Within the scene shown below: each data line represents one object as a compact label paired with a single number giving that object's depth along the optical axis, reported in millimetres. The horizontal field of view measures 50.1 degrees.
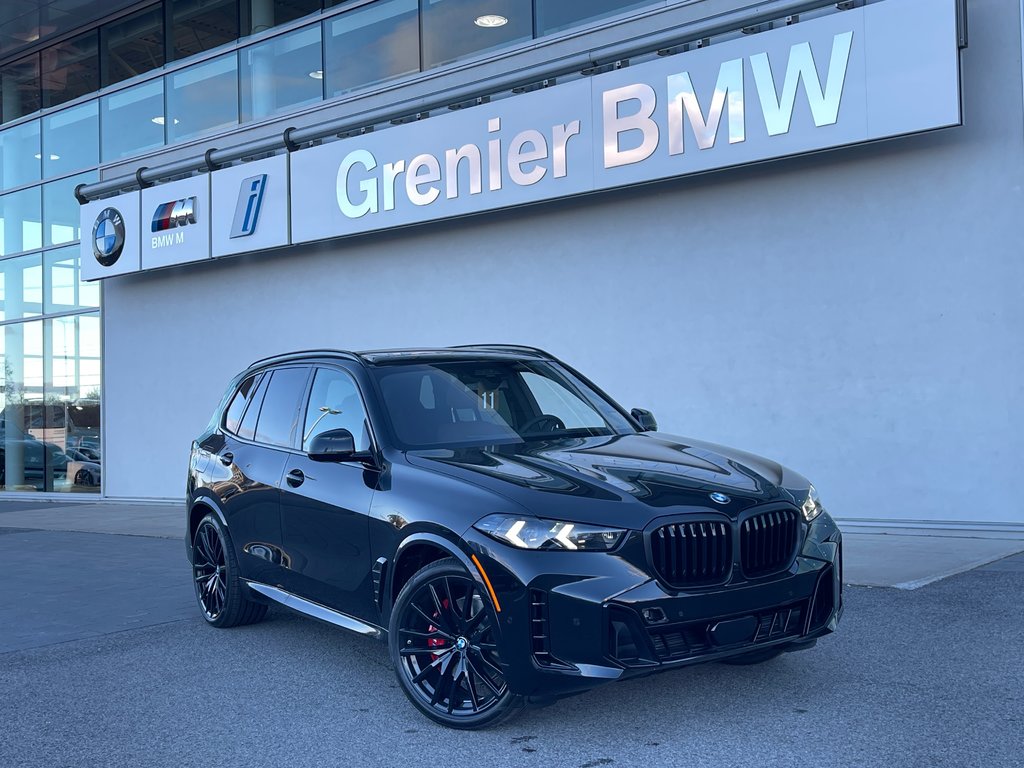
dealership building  10055
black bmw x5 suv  4387
